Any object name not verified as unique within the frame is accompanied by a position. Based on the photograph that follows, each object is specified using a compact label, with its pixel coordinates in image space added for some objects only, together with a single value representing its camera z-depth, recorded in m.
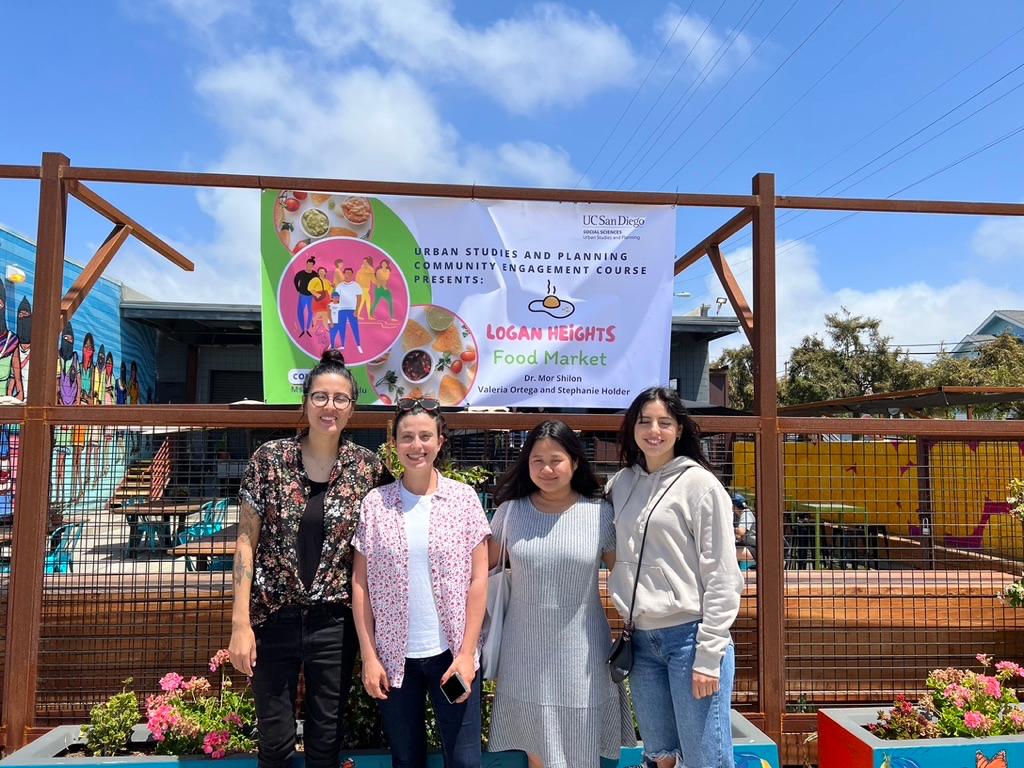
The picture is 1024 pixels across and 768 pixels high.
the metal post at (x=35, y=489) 3.40
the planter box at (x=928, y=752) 3.11
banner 3.69
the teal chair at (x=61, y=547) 3.79
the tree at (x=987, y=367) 22.67
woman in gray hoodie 2.48
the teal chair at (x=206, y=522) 3.87
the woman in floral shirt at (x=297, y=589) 2.59
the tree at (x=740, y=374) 32.03
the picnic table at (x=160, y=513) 3.78
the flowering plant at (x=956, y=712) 3.26
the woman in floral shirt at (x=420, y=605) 2.53
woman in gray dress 2.62
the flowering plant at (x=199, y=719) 3.12
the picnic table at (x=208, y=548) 3.93
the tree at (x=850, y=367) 27.72
